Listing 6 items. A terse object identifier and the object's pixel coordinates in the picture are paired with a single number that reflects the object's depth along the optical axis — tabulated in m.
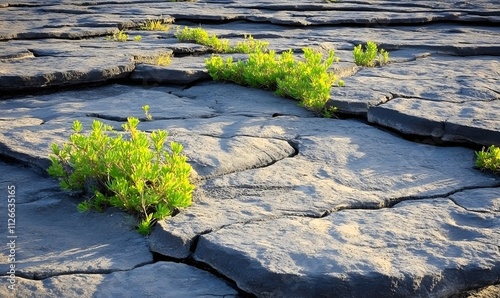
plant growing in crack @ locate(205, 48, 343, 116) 4.65
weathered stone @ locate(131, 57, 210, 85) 5.50
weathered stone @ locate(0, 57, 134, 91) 5.12
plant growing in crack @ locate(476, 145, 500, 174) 3.61
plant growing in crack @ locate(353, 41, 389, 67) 5.93
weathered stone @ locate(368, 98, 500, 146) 4.07
